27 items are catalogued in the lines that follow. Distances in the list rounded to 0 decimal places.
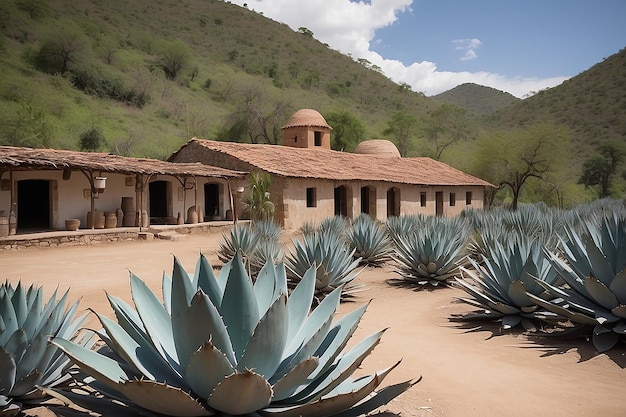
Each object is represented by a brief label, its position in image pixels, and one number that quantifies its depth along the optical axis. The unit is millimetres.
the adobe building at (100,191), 14875
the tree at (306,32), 84312
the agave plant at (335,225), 12695
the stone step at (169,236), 16488
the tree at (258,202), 17000
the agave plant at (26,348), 2773
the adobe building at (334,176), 20438
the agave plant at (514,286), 5070
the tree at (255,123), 40781
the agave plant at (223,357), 1930
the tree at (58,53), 39094
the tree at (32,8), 46841
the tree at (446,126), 53844
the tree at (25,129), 25438
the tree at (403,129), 48344
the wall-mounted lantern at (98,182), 15742
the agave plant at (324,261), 6836
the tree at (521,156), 30406
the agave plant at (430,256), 7789
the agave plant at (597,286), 4273
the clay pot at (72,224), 15742
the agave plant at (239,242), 9762
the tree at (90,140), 29906
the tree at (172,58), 51428
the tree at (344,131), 43531
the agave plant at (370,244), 10219
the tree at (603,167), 40906
